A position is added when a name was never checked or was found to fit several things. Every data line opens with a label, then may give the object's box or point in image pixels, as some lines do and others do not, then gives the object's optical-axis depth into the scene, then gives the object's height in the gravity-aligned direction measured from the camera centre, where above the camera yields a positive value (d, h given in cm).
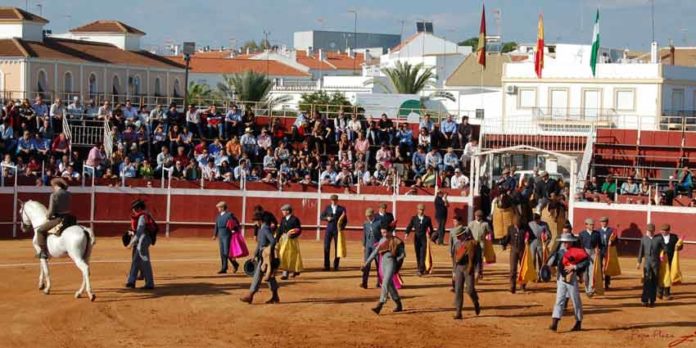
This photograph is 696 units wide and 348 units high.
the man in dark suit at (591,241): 2726 -184
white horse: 2502 -195
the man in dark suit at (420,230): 2969 -183
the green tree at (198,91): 9225 +379
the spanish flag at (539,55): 5541 +403
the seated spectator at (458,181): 4047 -98
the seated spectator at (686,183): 4022 -90
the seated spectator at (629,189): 4097 -113
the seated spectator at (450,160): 4222 -36
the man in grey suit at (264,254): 2483 -204
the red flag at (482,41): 5394 +442
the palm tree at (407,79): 9056 +472
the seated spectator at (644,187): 4018 -106
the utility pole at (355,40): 18475 +1506
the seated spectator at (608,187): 4066 -109
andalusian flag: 5394 +427
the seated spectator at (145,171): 4006 -86
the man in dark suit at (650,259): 2636 -212
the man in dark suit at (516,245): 2764 -199
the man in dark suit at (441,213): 3703 -181
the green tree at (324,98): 7934 +308
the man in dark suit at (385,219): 2511 -145
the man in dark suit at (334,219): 3073 -168
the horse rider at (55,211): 2556 -136
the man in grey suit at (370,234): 2823 -188
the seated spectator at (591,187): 4036 -109
